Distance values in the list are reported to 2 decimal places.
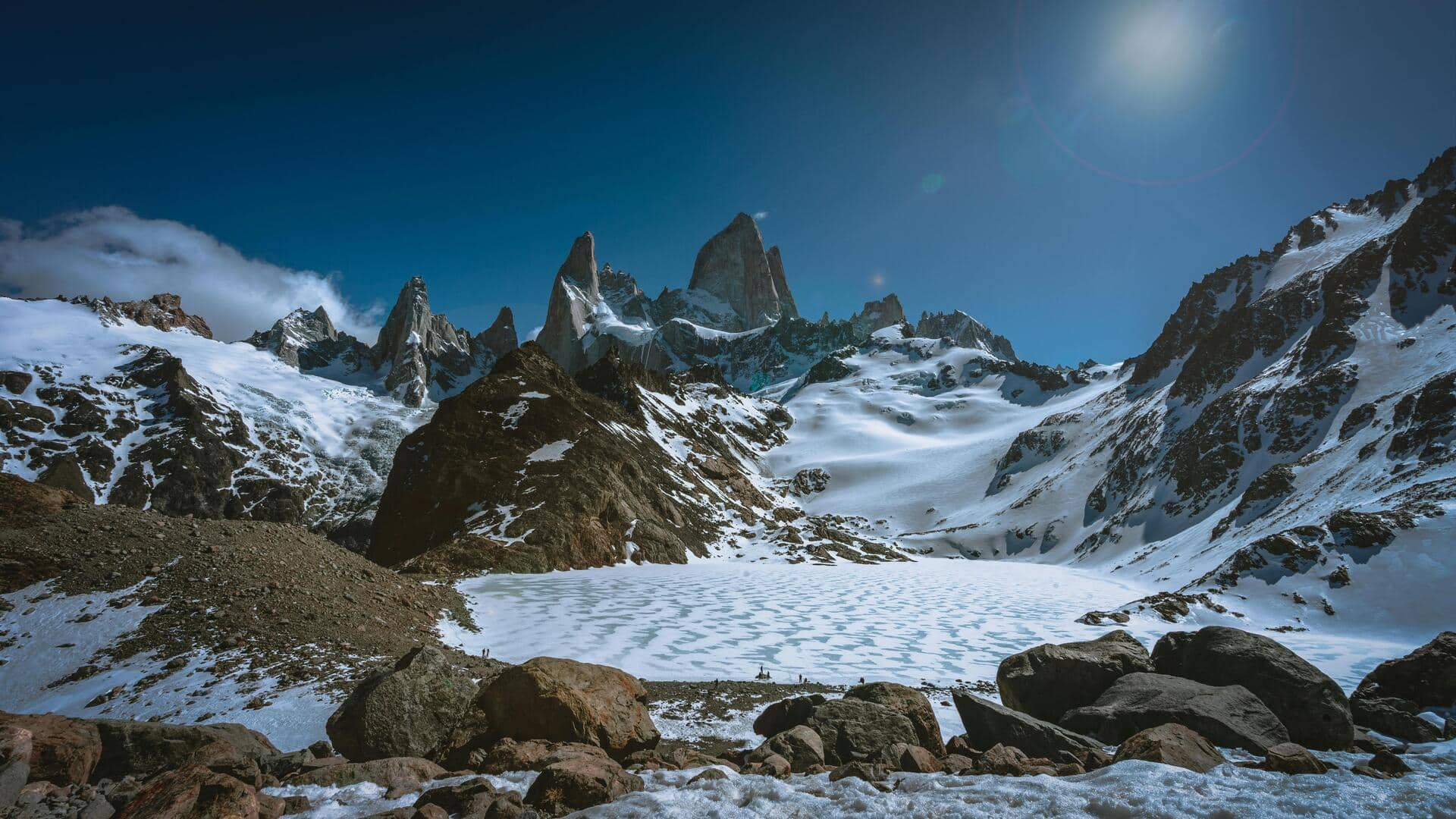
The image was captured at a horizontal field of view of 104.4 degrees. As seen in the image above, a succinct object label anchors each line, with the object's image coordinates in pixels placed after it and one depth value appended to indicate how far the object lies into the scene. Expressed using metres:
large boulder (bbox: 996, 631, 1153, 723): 11.46
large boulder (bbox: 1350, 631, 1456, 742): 9.45
